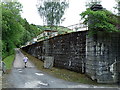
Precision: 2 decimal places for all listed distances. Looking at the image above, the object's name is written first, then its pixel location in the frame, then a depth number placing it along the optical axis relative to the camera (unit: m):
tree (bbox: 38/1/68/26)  16.74
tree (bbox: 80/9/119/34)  7.23
